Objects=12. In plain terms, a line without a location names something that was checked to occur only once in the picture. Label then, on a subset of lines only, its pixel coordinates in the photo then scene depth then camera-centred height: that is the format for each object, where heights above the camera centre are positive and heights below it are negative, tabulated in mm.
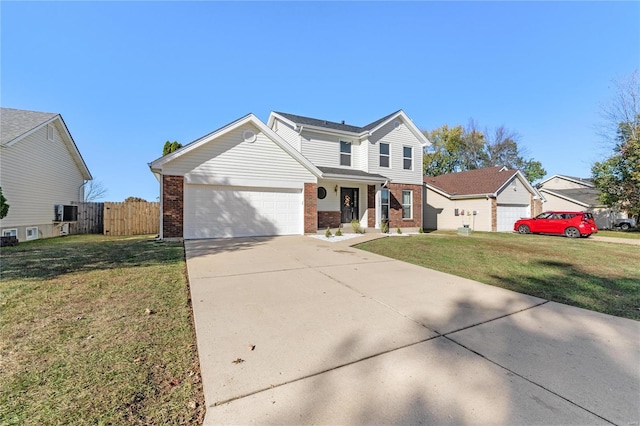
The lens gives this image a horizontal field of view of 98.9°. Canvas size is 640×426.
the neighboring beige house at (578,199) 25406 +1508
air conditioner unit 14250 +178
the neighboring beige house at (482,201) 19125 +1065
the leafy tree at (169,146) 18031 +4617
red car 15319 -554
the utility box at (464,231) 15195 -891
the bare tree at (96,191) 35094 +3312
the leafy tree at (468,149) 37281 +9282
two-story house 10969 +1796
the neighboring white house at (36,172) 11109 +2110
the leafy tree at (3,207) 9406 +331
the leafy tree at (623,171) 19453 +3254
